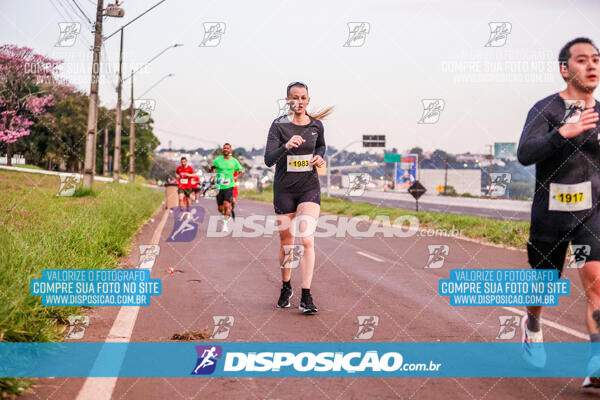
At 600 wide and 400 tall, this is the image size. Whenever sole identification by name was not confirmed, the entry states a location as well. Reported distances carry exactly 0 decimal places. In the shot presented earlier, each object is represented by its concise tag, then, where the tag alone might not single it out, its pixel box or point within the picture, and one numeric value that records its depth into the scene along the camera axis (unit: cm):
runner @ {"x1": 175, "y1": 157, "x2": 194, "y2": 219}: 1908
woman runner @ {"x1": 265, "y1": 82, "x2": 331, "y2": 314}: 655
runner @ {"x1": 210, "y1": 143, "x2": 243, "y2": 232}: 1569
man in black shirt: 402
